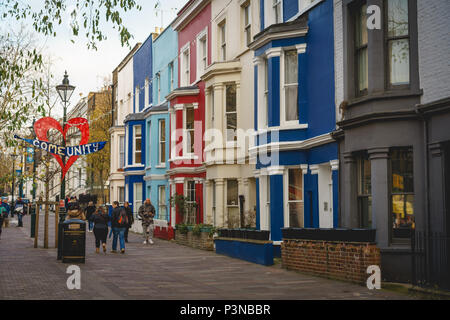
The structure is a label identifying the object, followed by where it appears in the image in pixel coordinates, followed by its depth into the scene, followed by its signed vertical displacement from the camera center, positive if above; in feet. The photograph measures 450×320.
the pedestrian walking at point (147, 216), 88.94 -1.25
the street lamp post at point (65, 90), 73.56 +13.60
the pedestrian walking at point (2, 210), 105.87 -0.40
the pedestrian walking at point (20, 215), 136.87 -1.71
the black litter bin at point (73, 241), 59.77 -3.18
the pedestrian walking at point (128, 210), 84.43 -0.38
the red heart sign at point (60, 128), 68.71 +8.78
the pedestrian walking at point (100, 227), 71.67 -2.25
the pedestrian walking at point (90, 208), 107.34 -0.13
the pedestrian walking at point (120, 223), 72.43 -1.82
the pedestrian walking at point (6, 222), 131.99 -3.05
